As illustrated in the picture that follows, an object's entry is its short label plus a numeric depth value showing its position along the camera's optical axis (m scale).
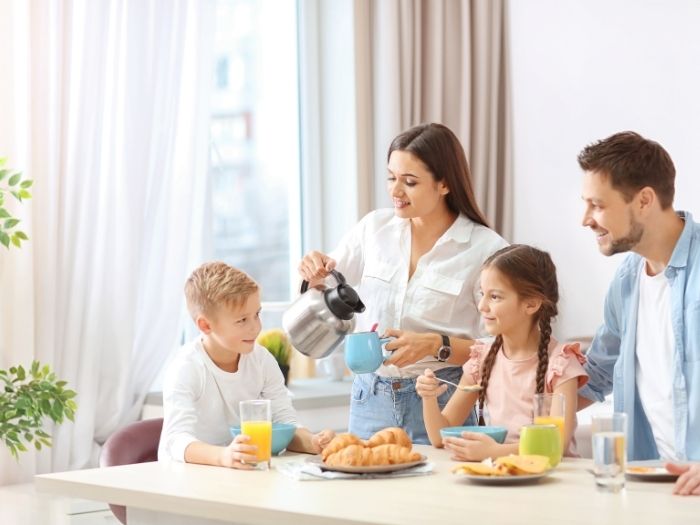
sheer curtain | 3.70
